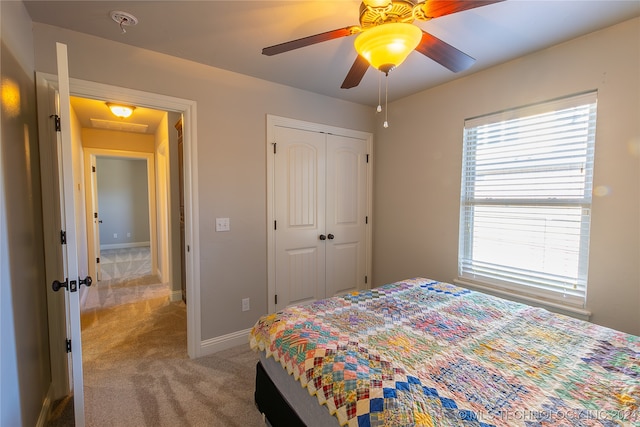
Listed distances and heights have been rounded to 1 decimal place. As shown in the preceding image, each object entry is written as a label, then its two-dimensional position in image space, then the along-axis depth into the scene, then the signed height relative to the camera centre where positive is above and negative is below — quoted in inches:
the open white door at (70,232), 55.2 -6.6
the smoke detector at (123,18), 67.9 +44.1
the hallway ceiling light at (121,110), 115.5 +36.8
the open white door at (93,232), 175.2 -21.7
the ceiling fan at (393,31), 47.8 +31.1
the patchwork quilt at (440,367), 36.1 -26.2
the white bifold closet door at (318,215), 115.8 -6.7
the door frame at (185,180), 76.7 +6.2
